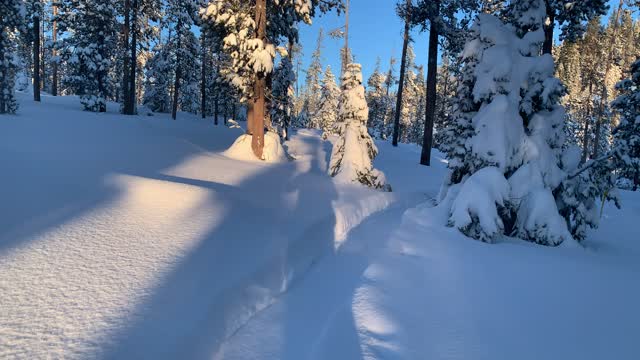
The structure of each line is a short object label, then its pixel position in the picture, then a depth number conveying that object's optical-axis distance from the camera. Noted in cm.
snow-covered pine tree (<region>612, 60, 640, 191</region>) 1012
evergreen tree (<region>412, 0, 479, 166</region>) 1768
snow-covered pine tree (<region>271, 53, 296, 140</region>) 2072
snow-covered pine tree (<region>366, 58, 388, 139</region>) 5512
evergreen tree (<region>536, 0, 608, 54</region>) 1286
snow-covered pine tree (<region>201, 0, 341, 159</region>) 1282
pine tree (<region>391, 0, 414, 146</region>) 2209
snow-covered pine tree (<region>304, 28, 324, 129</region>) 6116
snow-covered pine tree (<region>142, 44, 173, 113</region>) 3909
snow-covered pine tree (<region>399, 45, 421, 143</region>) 6069
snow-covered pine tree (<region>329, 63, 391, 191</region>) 1305
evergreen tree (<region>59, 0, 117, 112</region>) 2631
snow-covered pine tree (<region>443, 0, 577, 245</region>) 841
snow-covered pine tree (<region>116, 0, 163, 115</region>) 2527
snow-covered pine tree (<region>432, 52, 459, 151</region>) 1039
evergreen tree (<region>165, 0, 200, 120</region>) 3350
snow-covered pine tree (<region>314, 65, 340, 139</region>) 4844
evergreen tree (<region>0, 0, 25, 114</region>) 1872
